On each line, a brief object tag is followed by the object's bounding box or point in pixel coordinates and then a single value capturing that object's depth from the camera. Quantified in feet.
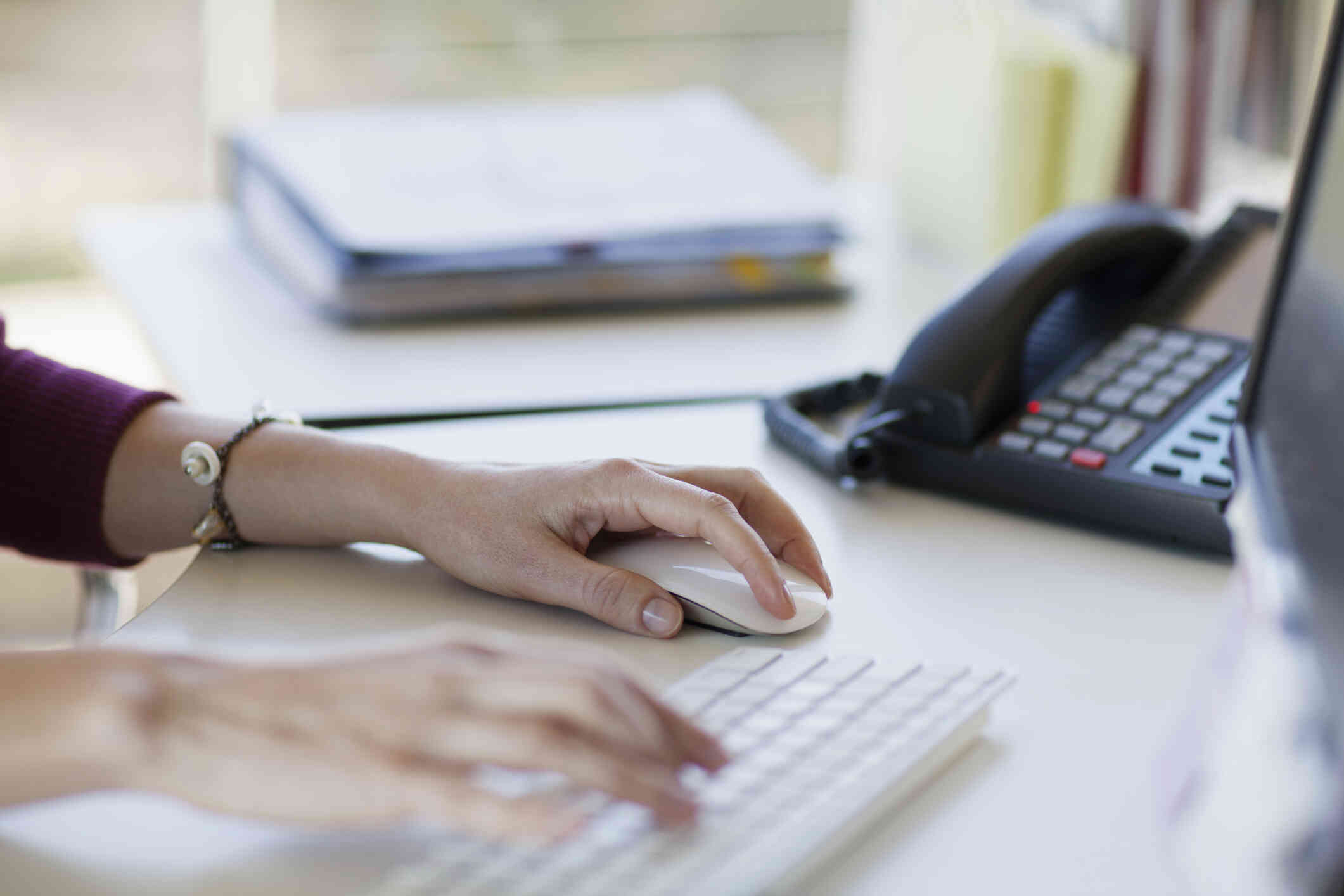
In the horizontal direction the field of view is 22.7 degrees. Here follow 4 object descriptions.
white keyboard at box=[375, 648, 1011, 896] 4.13
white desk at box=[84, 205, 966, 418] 5.88
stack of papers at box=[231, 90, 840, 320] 6.28
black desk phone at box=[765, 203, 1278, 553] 5.11
